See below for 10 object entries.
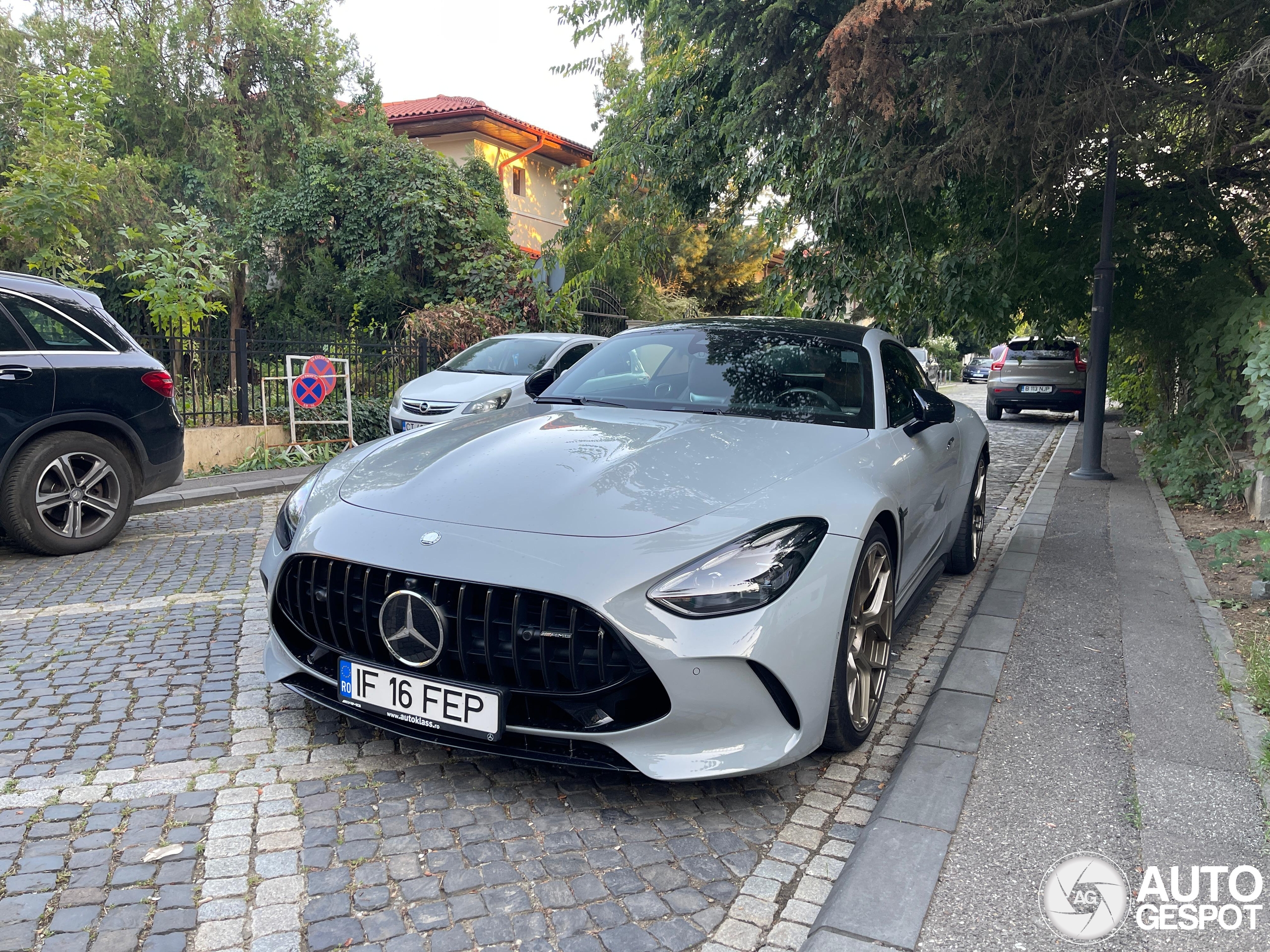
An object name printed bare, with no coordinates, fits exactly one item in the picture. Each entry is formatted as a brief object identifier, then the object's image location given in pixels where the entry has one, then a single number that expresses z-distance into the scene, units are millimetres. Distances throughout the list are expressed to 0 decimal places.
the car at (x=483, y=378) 10328
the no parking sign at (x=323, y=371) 11602
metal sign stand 11352
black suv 5816
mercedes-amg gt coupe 2736
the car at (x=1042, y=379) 18391
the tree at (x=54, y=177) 9789
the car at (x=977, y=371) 44312
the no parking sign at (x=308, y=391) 11508
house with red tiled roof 25984
